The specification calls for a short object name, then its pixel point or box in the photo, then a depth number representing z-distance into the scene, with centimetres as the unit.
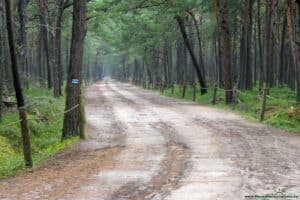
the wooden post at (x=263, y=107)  1871
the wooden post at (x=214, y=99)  2775
